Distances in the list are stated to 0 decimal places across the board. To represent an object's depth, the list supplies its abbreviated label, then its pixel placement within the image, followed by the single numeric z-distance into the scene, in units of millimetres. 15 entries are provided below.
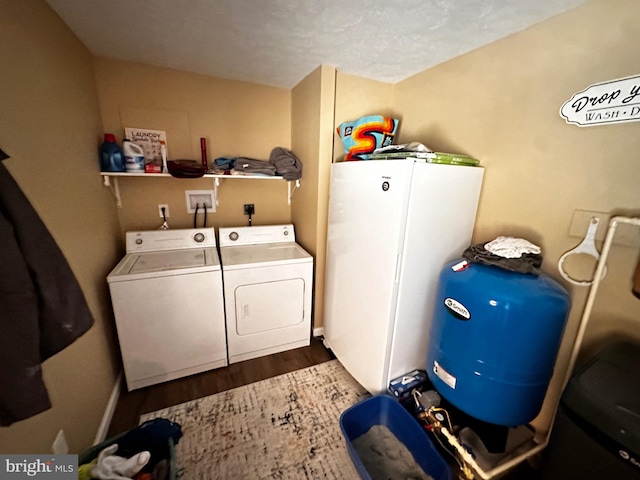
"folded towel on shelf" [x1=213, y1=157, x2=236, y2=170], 2115
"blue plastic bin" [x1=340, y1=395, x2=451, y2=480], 1220
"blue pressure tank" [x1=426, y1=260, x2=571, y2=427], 1004
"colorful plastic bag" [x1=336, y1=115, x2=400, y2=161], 1665
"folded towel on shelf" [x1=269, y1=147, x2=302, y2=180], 2217
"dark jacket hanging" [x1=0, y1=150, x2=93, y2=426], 642
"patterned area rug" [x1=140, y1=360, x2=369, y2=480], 1315
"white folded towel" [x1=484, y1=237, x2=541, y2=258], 1167
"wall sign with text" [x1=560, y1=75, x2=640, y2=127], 985
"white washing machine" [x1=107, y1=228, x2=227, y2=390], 1593
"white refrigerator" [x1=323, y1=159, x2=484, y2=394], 1318
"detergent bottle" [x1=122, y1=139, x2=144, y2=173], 1824
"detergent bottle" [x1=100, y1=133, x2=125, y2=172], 1736
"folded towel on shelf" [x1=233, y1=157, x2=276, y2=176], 2090
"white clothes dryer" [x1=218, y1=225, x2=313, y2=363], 1872
